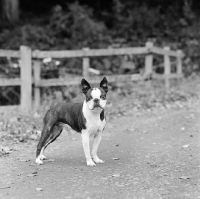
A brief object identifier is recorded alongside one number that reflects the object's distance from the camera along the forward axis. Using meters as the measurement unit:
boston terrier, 6.25
